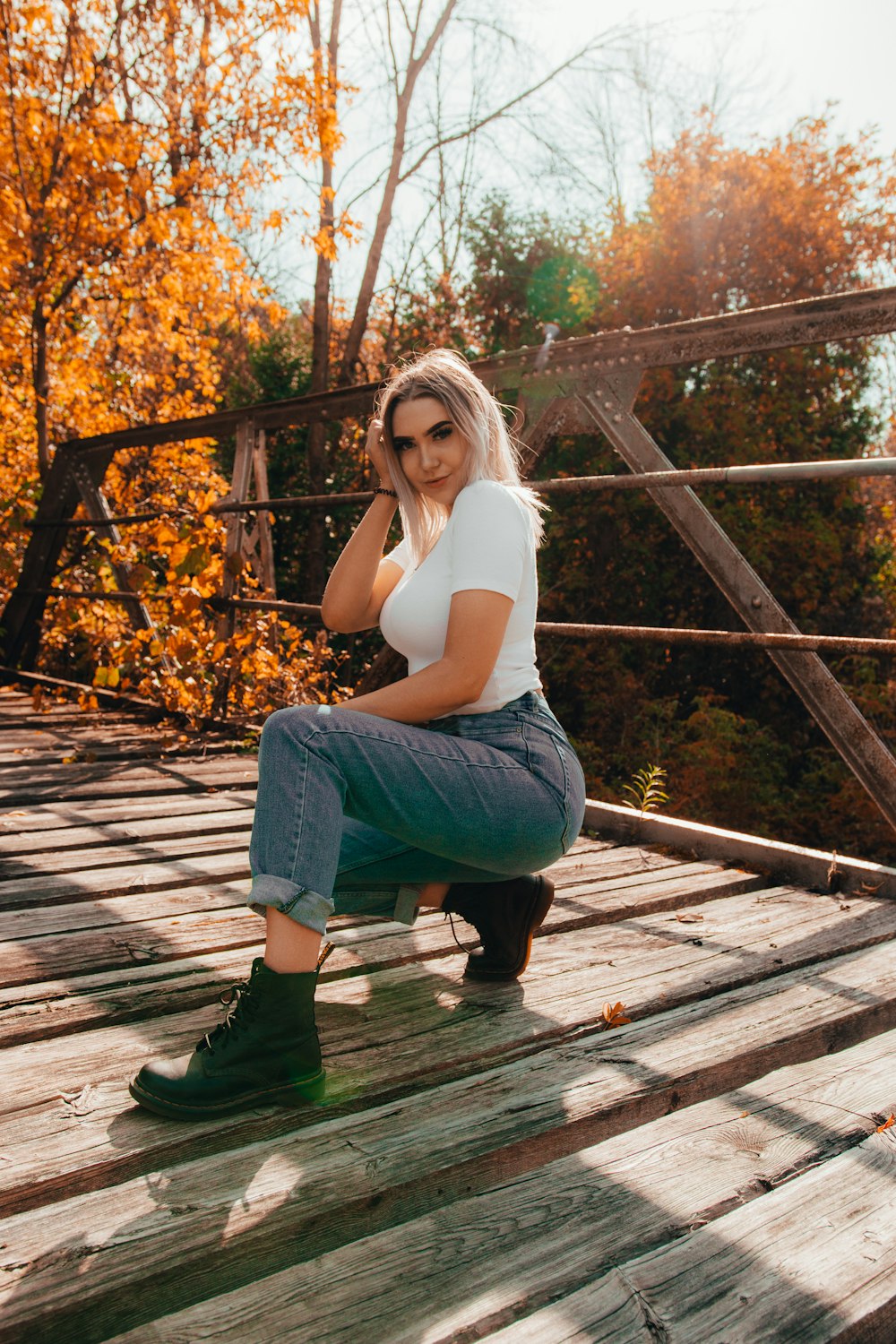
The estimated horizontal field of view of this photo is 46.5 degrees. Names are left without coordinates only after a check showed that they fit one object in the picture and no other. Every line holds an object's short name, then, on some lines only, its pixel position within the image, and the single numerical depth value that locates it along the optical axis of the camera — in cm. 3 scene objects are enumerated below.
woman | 148
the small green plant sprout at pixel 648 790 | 310
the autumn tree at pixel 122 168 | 574
